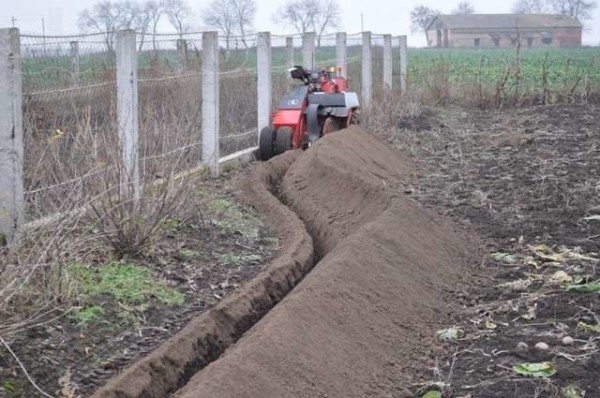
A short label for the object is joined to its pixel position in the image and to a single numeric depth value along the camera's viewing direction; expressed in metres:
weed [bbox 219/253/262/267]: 8.69
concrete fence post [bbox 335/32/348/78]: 20.66
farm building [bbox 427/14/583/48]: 84.12
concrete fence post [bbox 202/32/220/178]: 12.60
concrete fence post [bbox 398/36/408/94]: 27.48
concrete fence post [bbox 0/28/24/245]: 7.48
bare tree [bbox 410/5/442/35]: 104.25
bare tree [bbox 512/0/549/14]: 108.10
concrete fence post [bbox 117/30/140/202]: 9.63
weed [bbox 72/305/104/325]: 6.48
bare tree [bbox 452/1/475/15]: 118.50
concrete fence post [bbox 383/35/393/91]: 25.61
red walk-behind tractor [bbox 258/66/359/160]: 14.68
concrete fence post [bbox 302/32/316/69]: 17.86
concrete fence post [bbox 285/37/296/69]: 17.08
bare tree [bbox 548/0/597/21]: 97.06
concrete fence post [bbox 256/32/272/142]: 15.17
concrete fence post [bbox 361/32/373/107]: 22.83
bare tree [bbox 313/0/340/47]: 21.48
